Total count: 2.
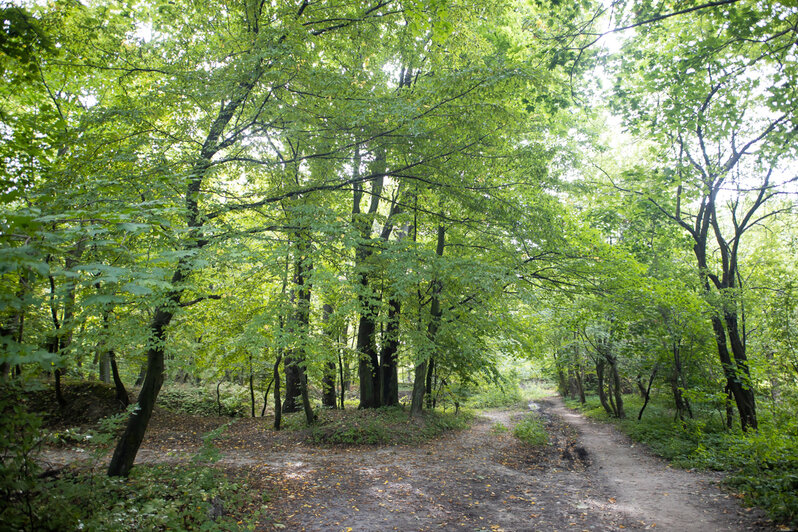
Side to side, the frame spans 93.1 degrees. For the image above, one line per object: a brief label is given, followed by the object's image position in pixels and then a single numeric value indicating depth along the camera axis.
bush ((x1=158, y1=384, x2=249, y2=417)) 14.36
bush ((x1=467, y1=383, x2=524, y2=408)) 25.22
